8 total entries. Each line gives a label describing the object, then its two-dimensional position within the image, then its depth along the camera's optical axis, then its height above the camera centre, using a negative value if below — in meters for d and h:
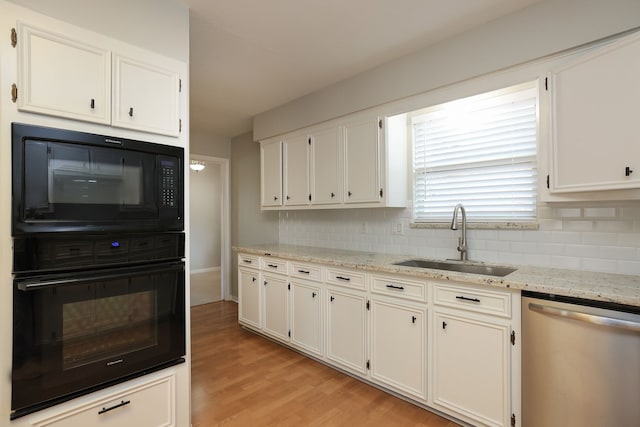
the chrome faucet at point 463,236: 2.45 -0.19
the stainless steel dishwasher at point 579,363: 1.42 -0.74
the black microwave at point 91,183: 1.40 +0.16
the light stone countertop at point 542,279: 1.49 -0.38
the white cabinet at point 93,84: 1.44 +0.67
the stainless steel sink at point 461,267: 2.27 -0.42
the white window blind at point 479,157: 2.31 +0.46
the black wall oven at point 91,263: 1.40 -0.26
